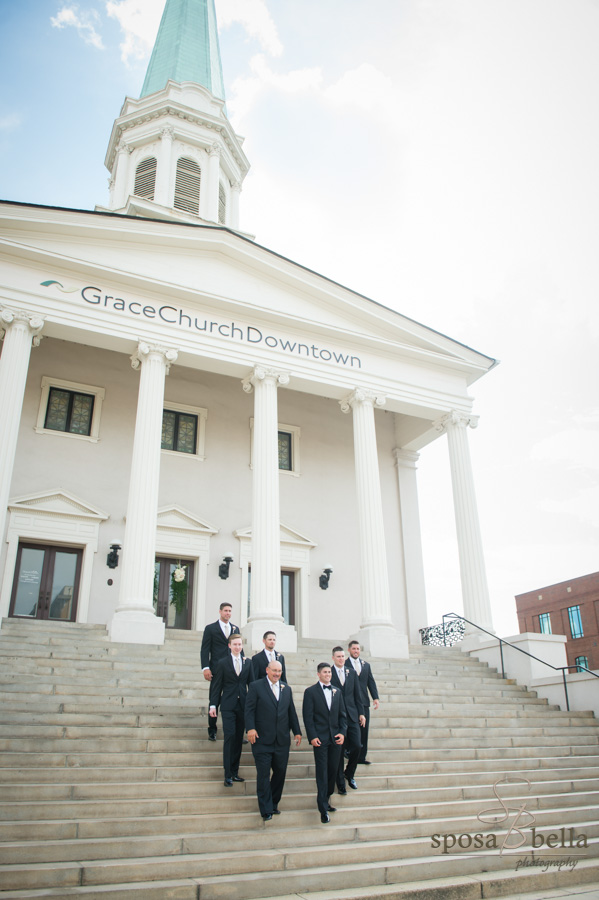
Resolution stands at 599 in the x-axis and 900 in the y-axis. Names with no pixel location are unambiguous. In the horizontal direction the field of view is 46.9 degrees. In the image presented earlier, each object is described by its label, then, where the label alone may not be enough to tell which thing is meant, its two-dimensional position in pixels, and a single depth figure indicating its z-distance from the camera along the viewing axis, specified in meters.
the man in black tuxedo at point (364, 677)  9.93
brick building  47.28
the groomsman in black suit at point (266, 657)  9.32
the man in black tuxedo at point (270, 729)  7.75
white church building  16.81
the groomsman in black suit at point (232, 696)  8.52
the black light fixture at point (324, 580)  21.83
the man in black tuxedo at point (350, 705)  9.00
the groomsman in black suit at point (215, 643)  10.21
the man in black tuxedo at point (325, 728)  7.98
